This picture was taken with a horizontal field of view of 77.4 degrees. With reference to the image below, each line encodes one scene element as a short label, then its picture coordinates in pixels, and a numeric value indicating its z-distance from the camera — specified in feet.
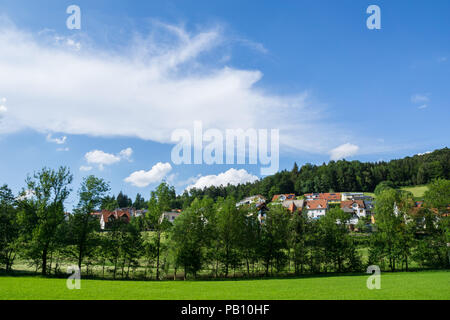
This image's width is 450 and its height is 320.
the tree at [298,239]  148.66
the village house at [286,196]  517.92
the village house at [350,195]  499.10
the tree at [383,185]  488.27
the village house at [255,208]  163.21
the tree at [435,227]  148.56
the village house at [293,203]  413.80
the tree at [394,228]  151.02
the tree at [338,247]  151.43
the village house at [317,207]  421.63
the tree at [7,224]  139.74
